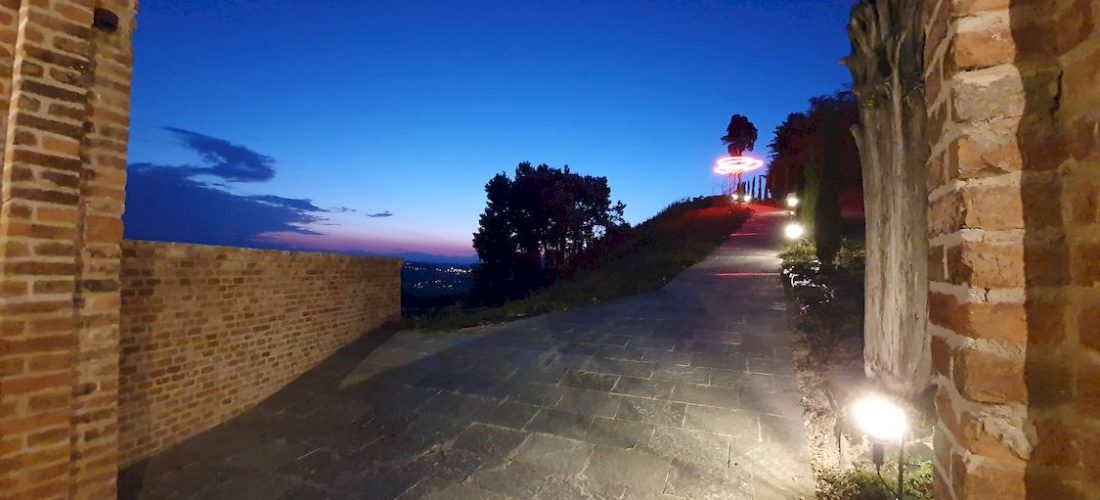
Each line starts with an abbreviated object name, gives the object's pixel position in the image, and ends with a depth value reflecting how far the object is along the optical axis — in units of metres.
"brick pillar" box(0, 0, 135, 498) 2.34
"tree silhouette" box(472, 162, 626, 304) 27.05
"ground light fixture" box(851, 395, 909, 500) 2.77
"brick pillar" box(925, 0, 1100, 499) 1.13
